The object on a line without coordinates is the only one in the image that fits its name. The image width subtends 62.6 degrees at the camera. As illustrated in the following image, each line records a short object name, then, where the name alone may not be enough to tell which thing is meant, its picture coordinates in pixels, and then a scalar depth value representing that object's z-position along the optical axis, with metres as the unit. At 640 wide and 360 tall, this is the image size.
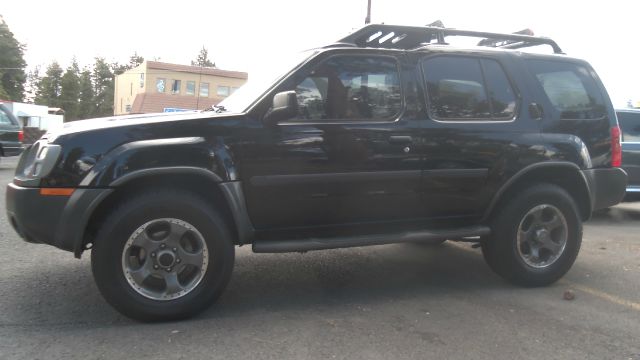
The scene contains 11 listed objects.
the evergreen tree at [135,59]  109.81
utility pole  15.24
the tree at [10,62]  66.31
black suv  3.50
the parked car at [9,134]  13.45
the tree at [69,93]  80.19
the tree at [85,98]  83.88
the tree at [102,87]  90.88
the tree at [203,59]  105.19
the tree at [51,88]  82.25
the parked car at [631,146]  8.88
